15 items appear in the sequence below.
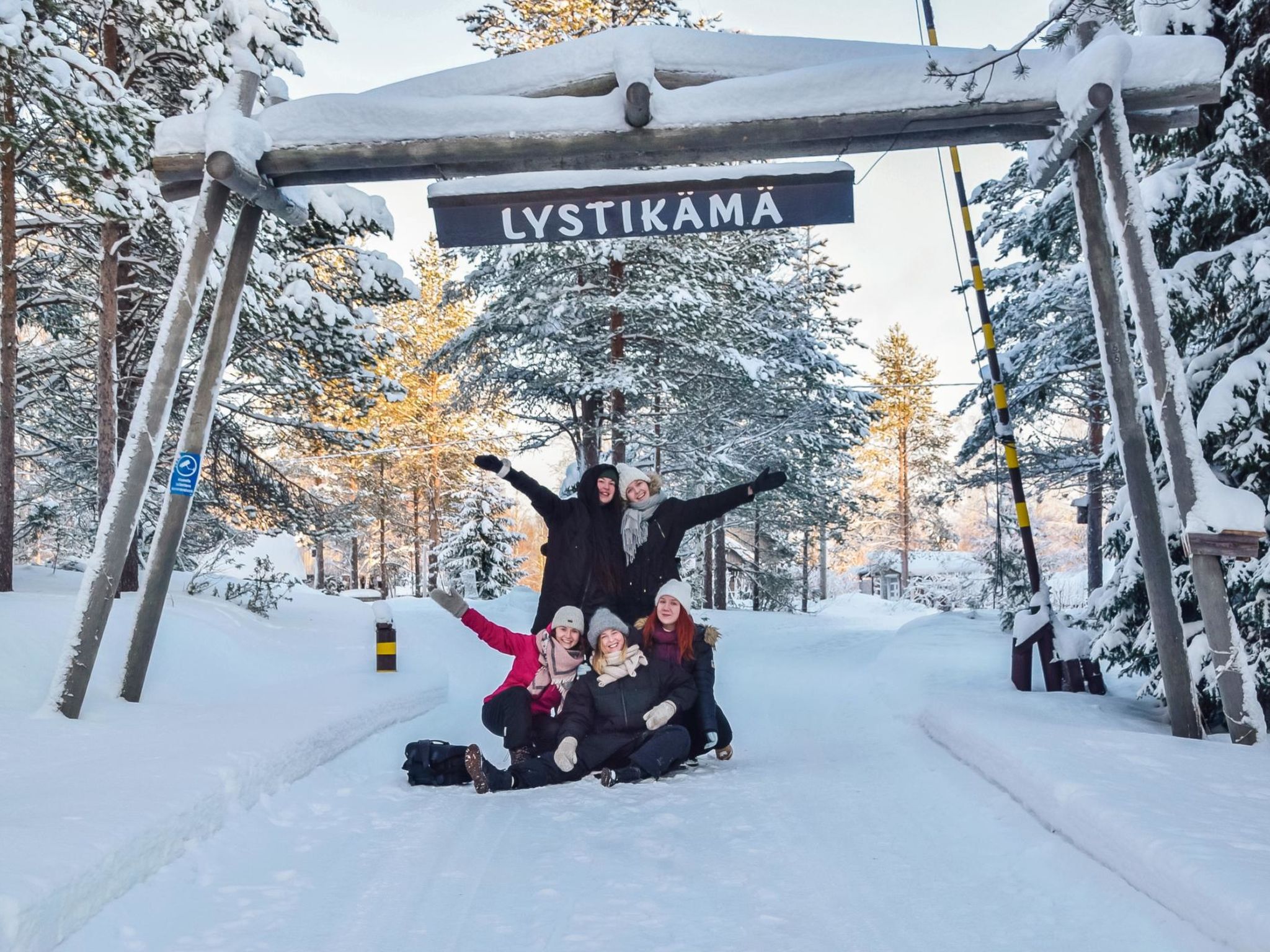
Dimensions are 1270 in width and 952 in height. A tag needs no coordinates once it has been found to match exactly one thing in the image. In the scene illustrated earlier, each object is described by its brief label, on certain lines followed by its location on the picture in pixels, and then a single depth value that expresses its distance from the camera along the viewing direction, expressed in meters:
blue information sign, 6.44
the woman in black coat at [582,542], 7.46
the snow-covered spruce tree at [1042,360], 13.69
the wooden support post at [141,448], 5.89
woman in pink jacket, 5.95
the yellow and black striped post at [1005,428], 8.10
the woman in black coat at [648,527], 7.38
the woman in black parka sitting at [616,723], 5.43
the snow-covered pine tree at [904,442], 42.69
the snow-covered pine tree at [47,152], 7.26
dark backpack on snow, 5.44
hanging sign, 6.22
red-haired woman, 6.11
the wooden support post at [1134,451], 5.54
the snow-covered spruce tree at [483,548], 24.17
